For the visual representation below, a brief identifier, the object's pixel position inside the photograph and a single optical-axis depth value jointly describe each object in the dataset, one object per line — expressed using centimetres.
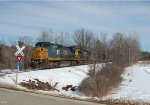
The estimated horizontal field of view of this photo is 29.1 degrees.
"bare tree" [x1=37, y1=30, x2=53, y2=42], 9289
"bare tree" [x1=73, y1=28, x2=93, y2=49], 11343
